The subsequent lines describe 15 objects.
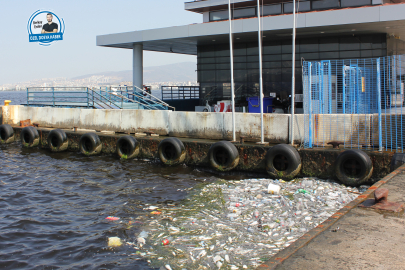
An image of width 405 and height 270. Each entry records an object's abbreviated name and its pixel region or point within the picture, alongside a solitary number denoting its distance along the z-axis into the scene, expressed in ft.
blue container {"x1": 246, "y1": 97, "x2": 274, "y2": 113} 68.64
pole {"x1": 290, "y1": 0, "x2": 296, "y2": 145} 40.08
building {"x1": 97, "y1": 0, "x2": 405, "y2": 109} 59.07
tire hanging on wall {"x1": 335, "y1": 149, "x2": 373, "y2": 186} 34.06
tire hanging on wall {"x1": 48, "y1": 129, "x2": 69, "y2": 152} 56.54
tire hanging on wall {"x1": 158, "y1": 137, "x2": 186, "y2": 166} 45.11
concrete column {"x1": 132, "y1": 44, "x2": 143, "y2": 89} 85.46
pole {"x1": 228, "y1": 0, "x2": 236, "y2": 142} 43.69
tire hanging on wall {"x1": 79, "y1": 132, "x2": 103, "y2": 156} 52.80
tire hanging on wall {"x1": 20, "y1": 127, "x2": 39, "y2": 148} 60.08
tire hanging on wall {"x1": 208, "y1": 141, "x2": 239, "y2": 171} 41.09
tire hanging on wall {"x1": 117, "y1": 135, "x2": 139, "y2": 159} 49.39
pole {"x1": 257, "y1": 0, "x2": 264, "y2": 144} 41.98
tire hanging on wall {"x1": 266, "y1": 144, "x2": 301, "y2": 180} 37.42
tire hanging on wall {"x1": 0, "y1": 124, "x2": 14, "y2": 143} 63.98
